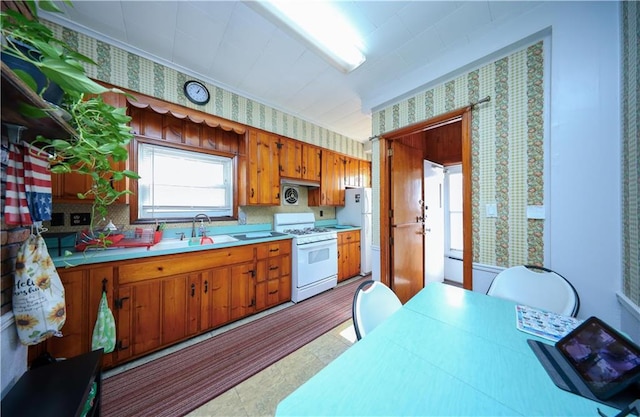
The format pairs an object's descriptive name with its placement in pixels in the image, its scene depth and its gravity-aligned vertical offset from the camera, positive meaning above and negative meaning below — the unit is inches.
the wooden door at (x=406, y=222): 99.9 -8.0
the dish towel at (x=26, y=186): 33.2 +4.1
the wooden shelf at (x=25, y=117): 23.9 +14.6
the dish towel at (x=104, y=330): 55.6 -34.2
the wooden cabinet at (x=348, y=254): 134.7 -32.8
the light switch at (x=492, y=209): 67.4 -1.0
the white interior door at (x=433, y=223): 120.3 -9.8
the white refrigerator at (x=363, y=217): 148.3 -7.4
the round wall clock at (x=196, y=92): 89.3 +53.6
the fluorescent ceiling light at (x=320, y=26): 57.2 +58.6
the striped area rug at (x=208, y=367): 54.1 -52.1
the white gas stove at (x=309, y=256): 109.0 -28.0
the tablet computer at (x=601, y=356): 24.4 -20.8
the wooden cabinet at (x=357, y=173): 160.6 +29.5
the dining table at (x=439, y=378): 23.2 -23.3
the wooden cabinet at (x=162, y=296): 57.5 -31.9
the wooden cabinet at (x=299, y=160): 120.6 +30.8
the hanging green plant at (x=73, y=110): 28.0 +18.7
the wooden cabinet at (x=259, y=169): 107.0 +21.6
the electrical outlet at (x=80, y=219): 71.1 -3.4
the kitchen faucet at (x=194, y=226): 95.7 -8.4
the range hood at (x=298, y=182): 125.0 +17.1
